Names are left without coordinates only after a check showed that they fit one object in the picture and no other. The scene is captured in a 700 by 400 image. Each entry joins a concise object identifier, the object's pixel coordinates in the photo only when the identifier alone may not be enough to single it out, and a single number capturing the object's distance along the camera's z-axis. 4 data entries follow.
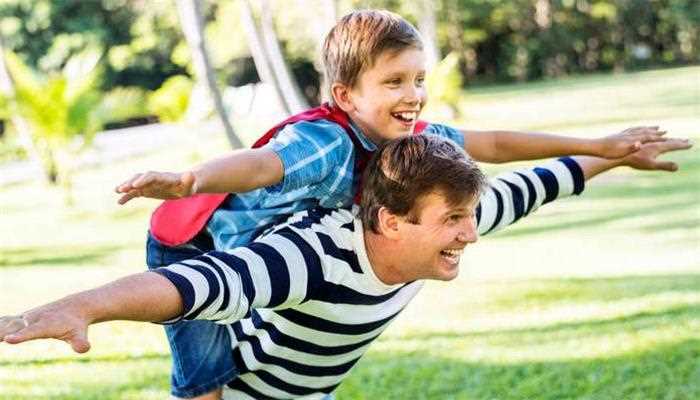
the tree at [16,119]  15.59
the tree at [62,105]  15.00
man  2.08
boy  2.55
